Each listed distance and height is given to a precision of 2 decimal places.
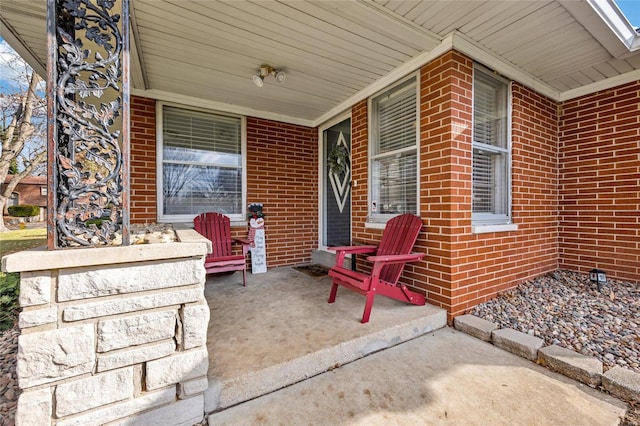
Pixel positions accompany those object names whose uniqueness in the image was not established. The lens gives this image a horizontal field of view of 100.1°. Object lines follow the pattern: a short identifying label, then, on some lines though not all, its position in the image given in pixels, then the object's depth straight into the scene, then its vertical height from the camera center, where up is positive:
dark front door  4.20 +0.45
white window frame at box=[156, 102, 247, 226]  3.53 +0.65
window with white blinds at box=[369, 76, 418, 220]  2.95 +0.69
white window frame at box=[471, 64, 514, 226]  2.93 +0.32
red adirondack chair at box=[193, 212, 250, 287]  3.34 -0.31
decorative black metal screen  1.17 +0.36
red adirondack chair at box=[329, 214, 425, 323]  2.27 -0.51
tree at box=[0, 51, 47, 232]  7.47 +2.84
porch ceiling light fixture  2.87 +1.50
